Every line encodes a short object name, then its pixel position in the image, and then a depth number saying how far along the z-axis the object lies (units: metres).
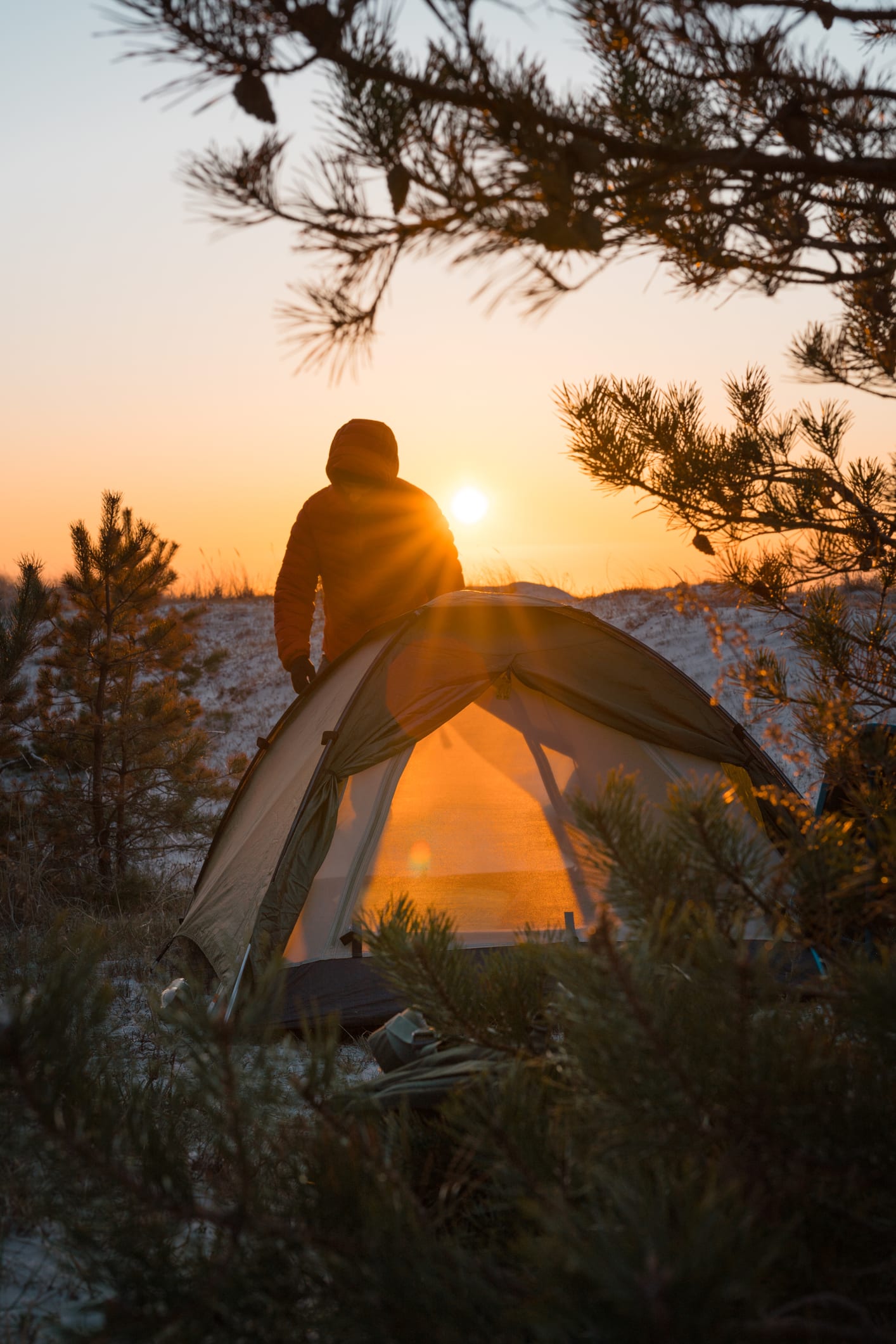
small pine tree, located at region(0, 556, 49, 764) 4.89
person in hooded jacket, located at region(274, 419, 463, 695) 4.82
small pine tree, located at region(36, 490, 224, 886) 5.71
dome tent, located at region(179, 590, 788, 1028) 3.66
